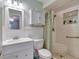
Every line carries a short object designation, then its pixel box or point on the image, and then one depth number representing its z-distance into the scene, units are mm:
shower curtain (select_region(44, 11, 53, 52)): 1872
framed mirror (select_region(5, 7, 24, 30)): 1435
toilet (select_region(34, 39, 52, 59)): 1488
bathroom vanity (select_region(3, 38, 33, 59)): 1096
